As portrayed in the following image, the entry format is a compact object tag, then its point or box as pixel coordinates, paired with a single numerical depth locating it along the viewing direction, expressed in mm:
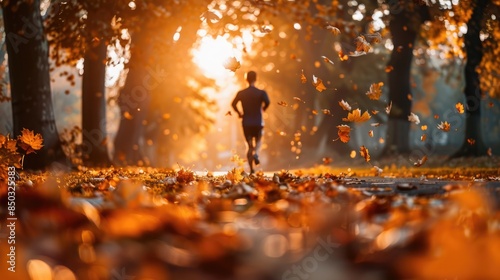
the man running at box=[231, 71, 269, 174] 29203
